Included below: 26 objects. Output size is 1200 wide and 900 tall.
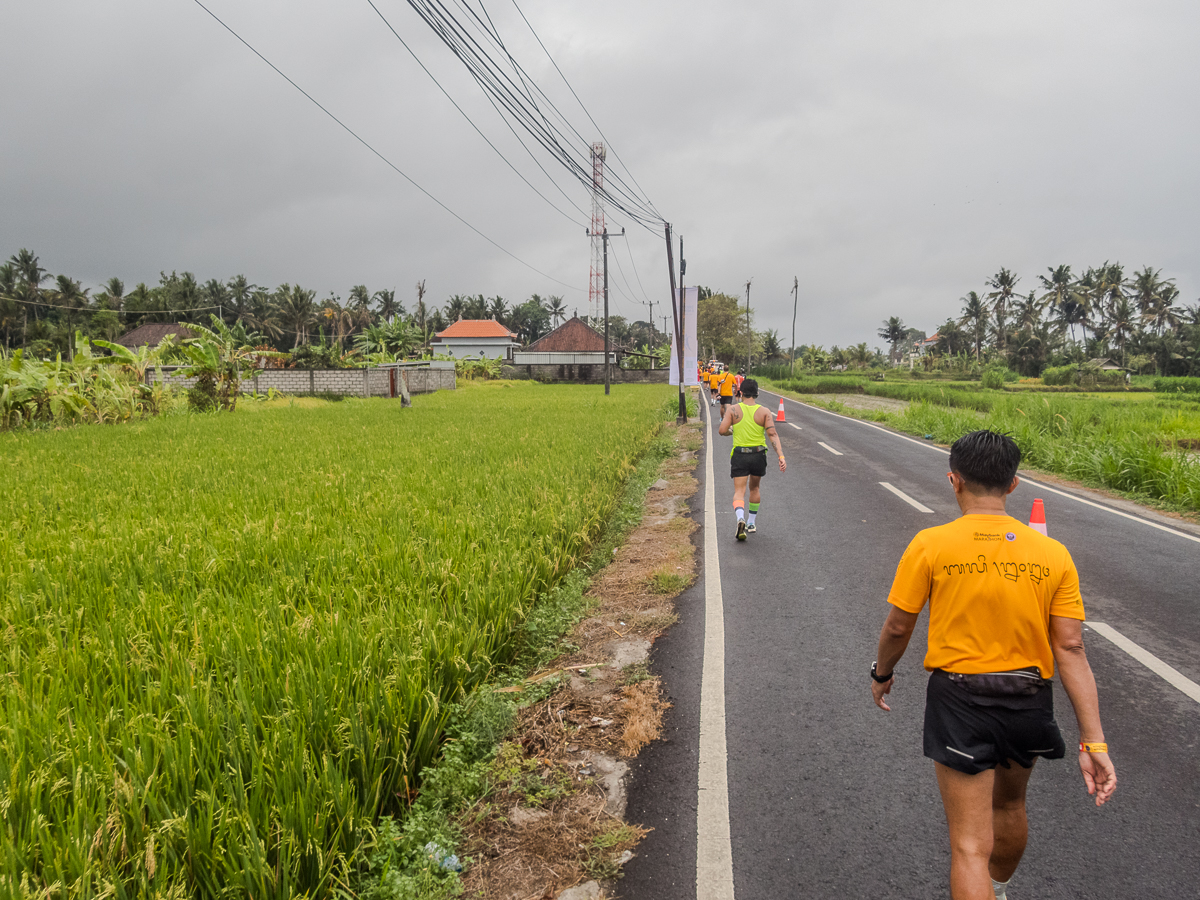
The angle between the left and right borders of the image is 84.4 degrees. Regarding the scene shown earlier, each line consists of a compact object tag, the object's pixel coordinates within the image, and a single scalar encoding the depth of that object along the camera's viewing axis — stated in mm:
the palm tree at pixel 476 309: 106062
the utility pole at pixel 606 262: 36031
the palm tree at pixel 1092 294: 80750
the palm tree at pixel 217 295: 71625
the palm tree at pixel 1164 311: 76688
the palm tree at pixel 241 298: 73744
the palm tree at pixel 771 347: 110125
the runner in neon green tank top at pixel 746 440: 7695
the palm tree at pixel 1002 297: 88888
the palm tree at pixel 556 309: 119500
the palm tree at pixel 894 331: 123862
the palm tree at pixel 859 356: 104812
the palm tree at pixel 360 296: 84000
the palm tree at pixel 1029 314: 85562
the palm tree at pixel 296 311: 72812
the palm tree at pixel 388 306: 86312
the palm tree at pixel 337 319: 77812
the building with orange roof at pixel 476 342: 90312
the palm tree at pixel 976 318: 93812
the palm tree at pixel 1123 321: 75812
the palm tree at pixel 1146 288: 77500
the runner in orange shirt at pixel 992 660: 2039
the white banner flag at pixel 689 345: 24266
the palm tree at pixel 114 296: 64875
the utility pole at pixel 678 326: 23231
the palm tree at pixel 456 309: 104812
